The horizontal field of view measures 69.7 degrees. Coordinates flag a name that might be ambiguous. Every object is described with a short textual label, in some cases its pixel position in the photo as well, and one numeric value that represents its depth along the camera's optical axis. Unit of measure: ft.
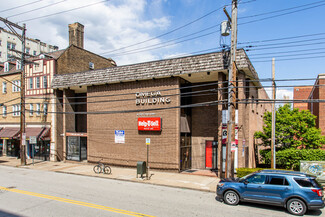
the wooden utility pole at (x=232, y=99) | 43.83
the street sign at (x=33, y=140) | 72.46
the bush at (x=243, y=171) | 48.63
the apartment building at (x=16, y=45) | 160.38
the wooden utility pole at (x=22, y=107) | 73.26
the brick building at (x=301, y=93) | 189.75
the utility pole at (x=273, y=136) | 54.19
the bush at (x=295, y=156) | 57.98
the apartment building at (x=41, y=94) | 82.48
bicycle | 59.16
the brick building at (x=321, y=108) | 82.38
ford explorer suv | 30.45
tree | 65.87
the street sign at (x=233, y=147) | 43.54
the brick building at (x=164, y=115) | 56.80
